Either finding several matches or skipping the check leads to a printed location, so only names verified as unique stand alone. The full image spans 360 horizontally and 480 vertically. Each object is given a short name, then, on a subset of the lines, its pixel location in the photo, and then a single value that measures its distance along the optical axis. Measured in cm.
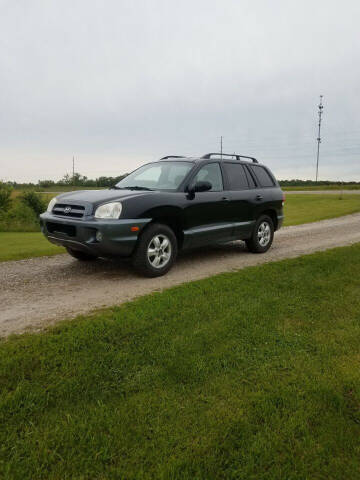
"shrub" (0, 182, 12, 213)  3462
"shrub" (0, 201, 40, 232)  2762
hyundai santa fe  528
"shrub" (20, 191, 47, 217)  3453
